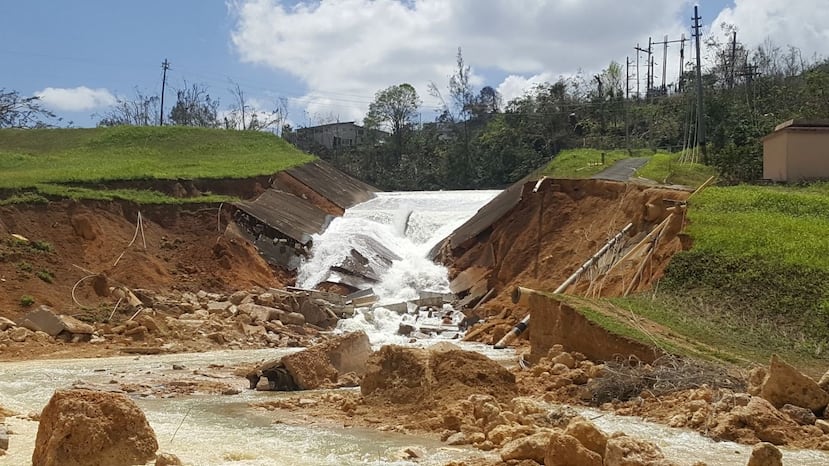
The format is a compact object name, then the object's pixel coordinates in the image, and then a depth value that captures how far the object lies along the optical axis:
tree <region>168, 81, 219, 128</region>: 67.62
